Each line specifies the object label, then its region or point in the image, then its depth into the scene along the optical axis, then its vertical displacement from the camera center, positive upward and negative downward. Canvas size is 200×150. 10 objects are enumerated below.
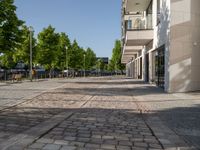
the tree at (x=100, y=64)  62.55 +3.21
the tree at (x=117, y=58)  48.93 +4.26
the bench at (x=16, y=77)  19.79 -0.41
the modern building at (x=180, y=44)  9.99 +1.65
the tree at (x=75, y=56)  38.23 +3.81
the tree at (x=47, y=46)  27.73 +4.34
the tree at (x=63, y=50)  35.63 +4.69
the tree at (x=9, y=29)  11.65 +3.02
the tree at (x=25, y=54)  25.63 +2.81
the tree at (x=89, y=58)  49.77 +4.35
